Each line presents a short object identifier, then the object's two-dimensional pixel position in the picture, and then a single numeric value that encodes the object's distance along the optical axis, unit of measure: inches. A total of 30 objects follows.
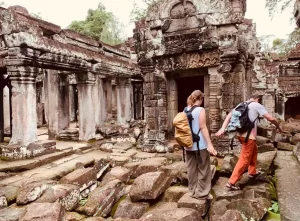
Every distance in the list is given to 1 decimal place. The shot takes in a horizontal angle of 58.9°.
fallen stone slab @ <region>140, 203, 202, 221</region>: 129.6
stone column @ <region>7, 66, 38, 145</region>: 260.5
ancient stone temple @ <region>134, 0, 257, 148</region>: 256.1
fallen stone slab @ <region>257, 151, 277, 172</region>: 187.3
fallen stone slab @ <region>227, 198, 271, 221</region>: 134.8
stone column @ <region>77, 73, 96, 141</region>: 370.9
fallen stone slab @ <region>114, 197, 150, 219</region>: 154.5
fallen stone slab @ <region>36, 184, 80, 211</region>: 166.9
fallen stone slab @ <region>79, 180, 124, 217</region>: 161.8
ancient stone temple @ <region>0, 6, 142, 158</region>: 257.6
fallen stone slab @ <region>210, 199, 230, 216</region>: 145.3
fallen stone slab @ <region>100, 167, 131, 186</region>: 205.5
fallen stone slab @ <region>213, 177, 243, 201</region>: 156.3
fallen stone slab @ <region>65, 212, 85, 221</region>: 155.8
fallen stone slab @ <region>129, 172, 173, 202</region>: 161.3
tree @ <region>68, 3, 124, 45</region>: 1039.6
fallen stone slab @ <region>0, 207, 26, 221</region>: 152.0
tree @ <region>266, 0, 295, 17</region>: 512.7
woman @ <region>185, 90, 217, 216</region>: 151.3
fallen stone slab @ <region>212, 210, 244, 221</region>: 126.9
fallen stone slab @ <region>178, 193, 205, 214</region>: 144.8
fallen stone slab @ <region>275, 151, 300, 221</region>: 135.9
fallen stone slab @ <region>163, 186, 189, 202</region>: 165.3
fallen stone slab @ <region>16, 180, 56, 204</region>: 170.7
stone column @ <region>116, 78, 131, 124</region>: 527.8
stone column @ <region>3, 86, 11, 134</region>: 437.4
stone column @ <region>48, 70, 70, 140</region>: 414.0
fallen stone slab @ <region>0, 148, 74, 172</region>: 230.1
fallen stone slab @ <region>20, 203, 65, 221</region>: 138.2
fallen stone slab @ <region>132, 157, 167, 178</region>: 208.7
